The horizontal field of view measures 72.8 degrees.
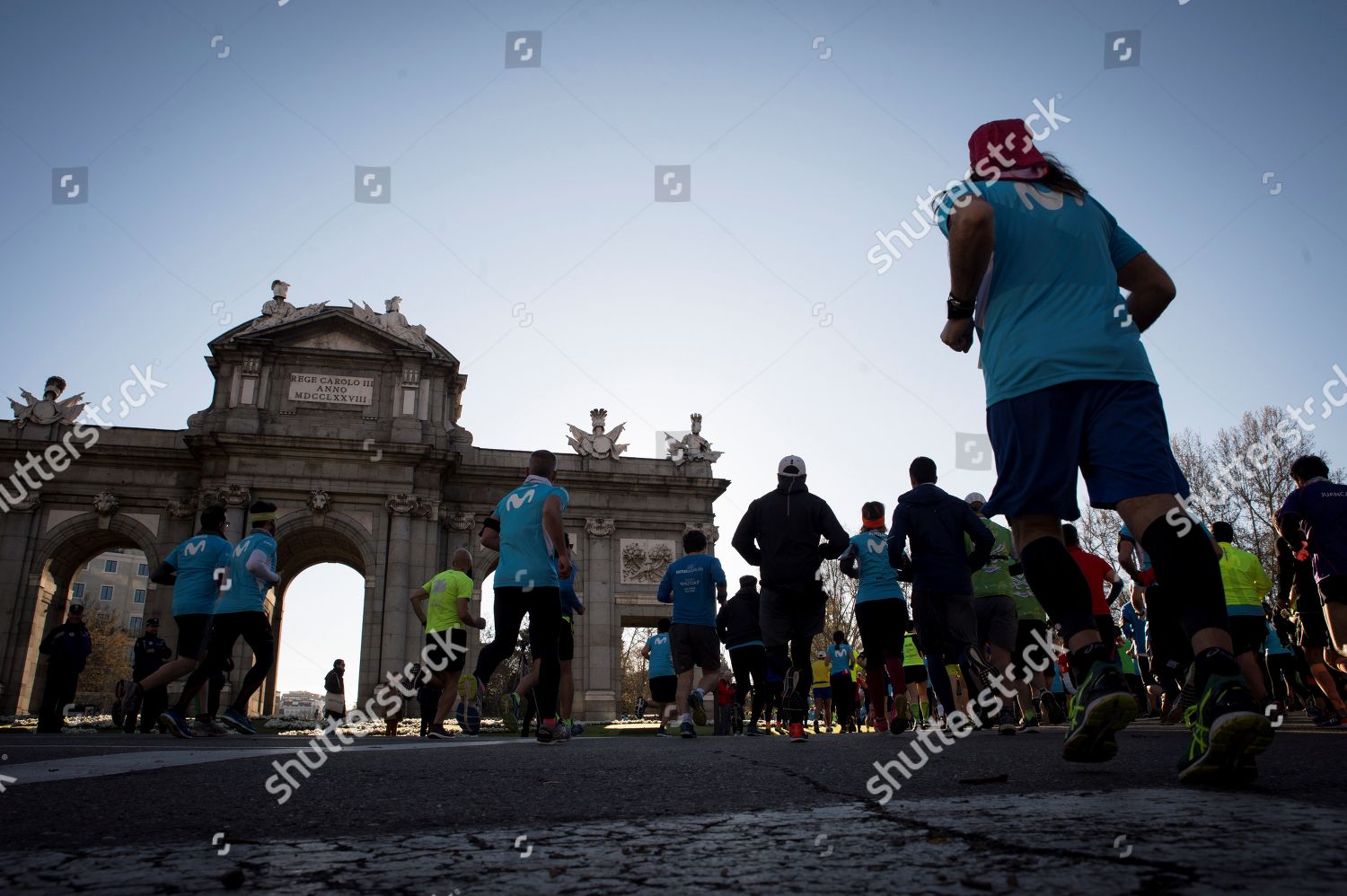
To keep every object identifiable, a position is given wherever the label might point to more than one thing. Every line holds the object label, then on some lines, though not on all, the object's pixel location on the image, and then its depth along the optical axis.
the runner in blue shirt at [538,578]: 6.84
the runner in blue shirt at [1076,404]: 2.67
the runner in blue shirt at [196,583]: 8.84
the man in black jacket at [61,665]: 13.66
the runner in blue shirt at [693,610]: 10.32
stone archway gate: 28.78
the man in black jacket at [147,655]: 13.30
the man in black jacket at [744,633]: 10.27
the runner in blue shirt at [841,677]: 14.30
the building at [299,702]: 97.19
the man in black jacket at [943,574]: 7.34
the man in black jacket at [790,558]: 7.52
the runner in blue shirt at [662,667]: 14.56
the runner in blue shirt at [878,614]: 8.00
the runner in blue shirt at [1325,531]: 6.91
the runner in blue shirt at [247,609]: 8.69
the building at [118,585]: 85.44
